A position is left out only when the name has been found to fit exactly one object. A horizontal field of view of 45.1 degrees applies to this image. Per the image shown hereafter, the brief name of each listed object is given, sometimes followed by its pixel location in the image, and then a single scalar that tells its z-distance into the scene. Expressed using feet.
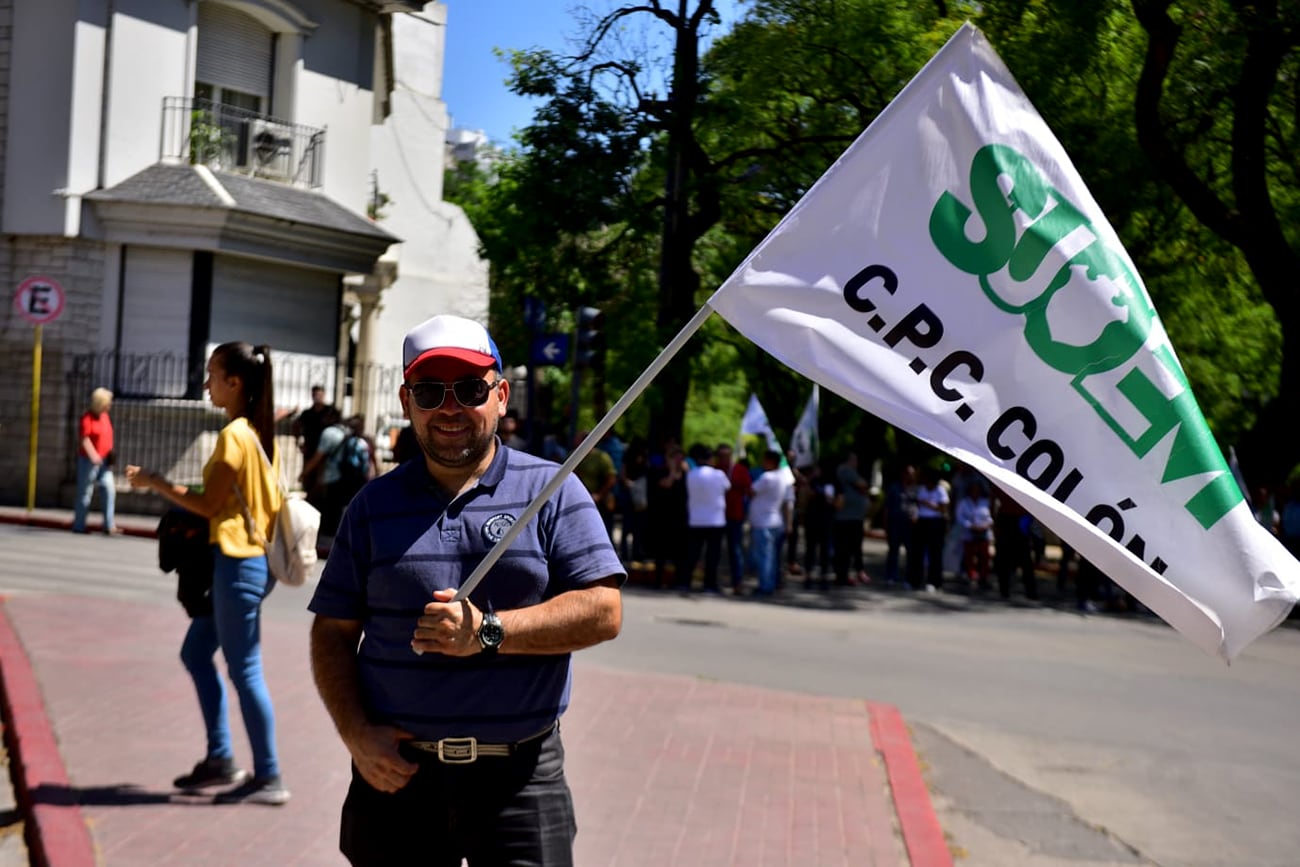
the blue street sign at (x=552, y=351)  62.54
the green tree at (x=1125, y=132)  61.05
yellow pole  67.15
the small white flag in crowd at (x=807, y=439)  74.08
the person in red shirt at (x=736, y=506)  60.70
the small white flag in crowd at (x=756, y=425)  70.28
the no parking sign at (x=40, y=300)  63.57
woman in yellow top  20.33
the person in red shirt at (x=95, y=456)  62.80
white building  75.77
